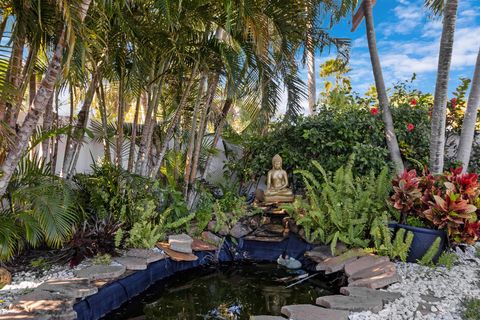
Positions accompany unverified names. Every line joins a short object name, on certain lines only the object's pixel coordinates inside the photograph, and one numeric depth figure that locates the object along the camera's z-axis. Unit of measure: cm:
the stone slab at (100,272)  345
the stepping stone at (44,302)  278
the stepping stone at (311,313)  291
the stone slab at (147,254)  413
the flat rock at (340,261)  427
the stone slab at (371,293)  324
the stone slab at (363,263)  399
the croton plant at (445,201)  397
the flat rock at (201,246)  496
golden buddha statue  601
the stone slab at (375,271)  373
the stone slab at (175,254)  447
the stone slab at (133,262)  383
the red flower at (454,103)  675
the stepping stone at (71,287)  308
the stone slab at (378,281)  354
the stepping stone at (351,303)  304
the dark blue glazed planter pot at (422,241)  418
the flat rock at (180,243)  464
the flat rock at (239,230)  545
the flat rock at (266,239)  534
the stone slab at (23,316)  261
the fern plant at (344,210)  452
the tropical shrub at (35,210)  340
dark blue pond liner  323
